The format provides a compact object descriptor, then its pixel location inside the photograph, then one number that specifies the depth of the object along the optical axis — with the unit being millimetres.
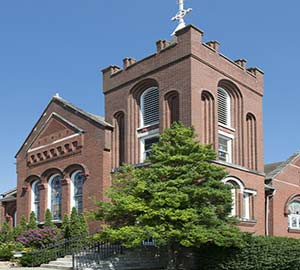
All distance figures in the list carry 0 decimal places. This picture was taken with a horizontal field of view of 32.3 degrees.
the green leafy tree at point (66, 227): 28820
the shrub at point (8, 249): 26656
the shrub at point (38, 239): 28438
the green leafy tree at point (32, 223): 31775
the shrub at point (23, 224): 32250
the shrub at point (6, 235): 31533
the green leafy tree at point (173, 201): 20312
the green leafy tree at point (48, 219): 31016
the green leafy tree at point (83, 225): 28327
